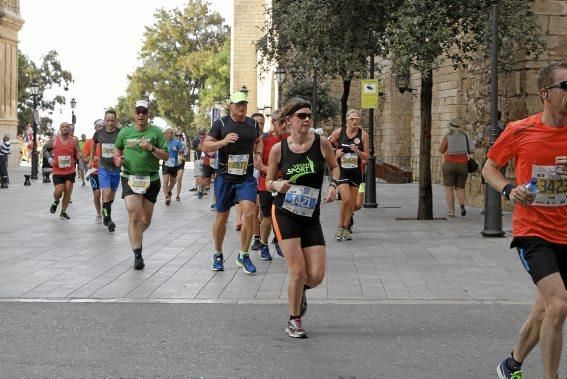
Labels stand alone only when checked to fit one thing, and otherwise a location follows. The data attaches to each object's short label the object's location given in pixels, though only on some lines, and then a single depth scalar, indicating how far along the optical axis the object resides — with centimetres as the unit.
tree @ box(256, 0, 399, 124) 1734
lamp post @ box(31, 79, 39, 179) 3566
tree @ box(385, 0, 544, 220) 1478
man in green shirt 1019
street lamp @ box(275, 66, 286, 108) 3375
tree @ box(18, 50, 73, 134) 9100
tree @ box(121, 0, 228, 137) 8119
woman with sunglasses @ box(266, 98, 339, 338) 669
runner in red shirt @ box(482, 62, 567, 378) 477
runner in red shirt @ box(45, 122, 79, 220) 1639
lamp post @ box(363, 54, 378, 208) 2012
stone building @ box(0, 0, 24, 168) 5000
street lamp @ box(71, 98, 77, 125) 5050
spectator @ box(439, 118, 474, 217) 1694
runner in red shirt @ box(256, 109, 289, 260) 1114
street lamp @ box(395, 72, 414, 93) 2017
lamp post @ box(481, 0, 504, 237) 1340
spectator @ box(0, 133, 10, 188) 2950
